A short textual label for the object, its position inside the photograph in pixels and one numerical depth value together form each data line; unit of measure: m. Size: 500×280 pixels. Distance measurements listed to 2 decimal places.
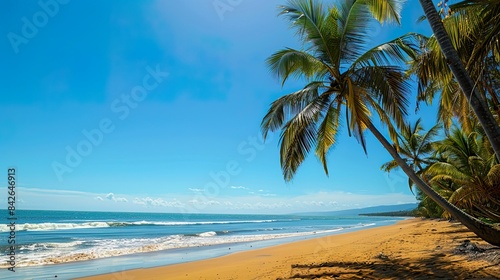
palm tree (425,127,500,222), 11.01
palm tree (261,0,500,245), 6.88
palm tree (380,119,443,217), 18.90
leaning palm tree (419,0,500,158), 4.27
